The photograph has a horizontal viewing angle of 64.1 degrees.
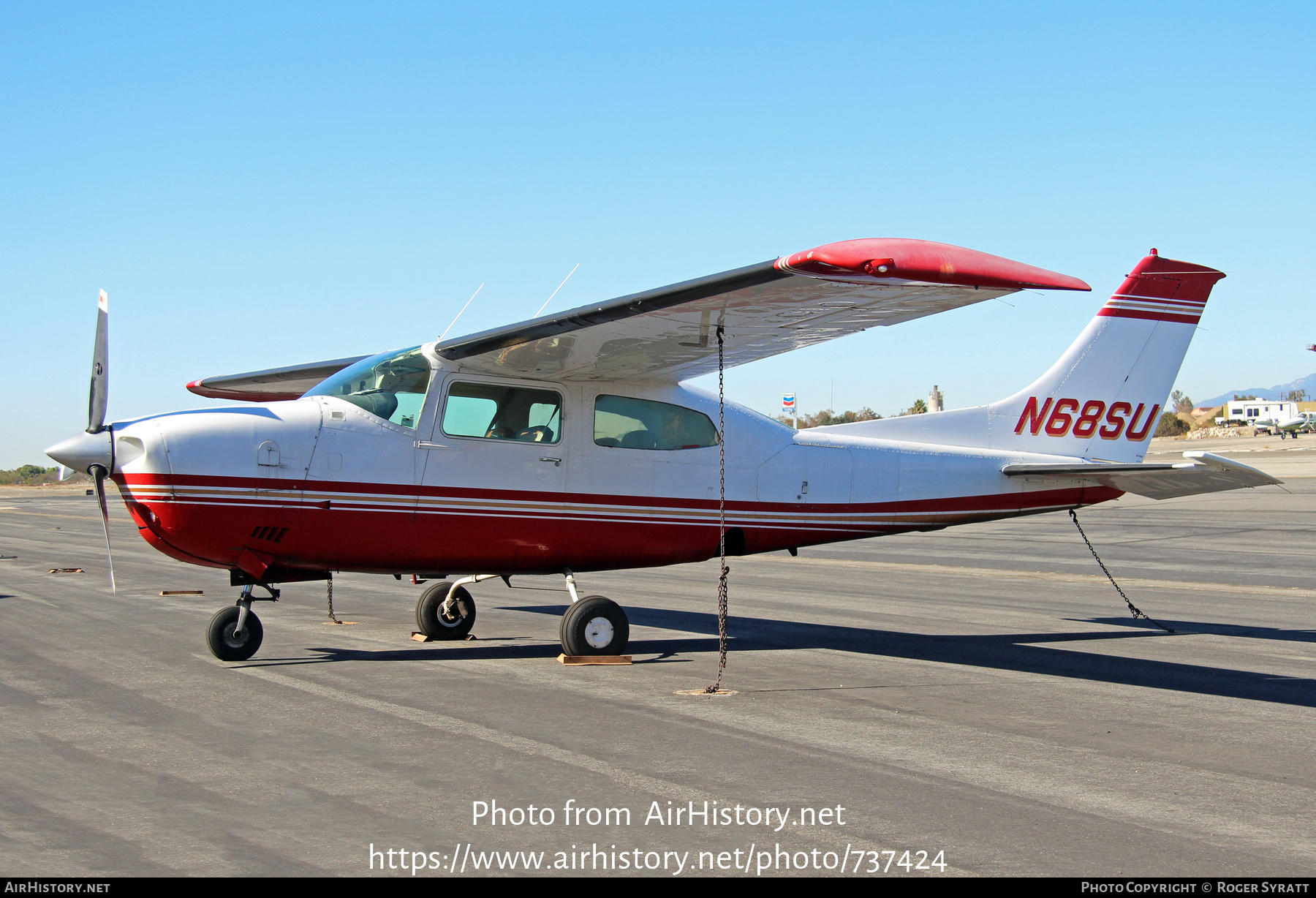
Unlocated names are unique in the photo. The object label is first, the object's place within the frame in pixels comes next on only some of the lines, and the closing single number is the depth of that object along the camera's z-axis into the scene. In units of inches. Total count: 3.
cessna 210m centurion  313.0
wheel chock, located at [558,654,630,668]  348.2
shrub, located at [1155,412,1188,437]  3919.8
